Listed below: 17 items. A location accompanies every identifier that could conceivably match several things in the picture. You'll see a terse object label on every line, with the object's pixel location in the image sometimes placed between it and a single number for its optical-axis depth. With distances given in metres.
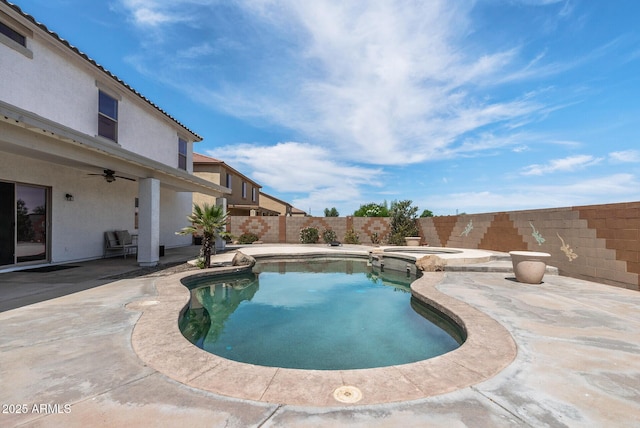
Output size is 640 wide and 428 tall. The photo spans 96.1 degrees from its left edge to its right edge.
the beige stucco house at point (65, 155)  7.59
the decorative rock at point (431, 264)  9.97
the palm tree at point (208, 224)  9.84
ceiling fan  9.91
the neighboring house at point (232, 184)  23.95
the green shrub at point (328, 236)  22.91
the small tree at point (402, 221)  21.02
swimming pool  4.52
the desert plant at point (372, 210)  54.77
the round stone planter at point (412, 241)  19.95
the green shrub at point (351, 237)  22.69
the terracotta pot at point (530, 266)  7.66
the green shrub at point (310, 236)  22.55
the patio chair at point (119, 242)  12.02
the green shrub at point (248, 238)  21.89
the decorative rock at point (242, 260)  10.99
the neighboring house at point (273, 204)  41.20
